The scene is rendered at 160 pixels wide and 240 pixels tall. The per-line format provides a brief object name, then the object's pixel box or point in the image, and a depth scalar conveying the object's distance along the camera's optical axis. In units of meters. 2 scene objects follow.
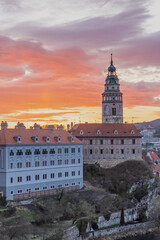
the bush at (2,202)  70.62
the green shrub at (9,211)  66.09
